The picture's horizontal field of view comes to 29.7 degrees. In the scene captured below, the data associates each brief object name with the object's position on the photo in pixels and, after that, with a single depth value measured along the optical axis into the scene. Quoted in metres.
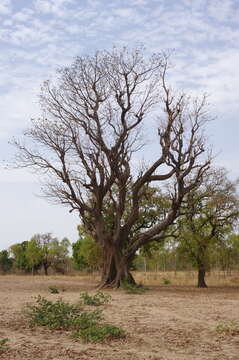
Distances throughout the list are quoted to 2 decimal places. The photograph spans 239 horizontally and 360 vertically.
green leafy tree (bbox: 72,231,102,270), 36.07
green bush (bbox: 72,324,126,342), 7.97
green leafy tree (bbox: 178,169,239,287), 28.53
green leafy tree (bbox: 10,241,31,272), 68.88
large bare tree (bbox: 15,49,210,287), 24.41
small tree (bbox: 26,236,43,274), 63.78
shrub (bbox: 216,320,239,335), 8.82
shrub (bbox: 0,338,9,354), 7.02
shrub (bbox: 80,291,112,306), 13.69
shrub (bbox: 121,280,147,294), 21.14
